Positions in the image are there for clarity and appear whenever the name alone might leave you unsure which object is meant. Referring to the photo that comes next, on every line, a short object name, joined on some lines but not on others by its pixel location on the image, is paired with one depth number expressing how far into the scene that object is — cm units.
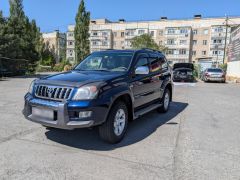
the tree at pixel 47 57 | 5778
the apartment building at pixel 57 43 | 8069
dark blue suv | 399
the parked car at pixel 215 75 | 2195
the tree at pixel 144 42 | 4512
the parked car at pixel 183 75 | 2164
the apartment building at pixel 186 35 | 6150
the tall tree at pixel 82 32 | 4478
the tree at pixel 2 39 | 2005
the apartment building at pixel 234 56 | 2478
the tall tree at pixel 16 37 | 2109
